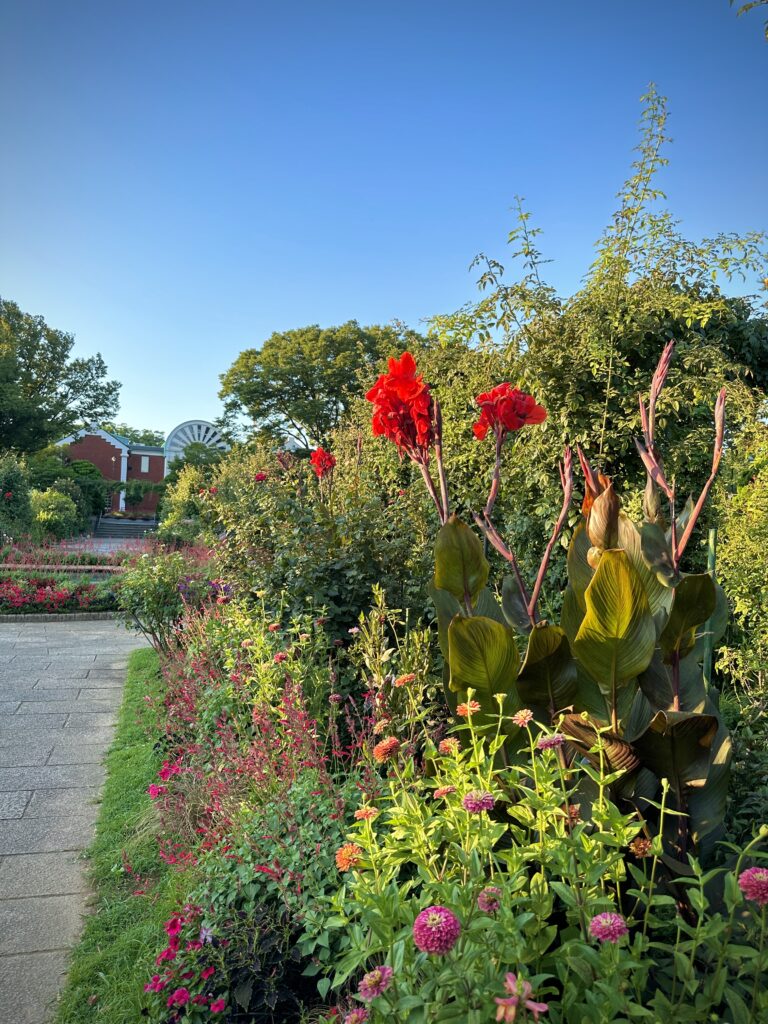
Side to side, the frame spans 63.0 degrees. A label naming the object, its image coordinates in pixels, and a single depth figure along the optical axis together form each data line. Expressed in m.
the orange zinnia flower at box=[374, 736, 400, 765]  1.47
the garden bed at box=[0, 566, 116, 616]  8.99
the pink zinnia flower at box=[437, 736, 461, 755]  1.45
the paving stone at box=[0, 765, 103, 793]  3.66
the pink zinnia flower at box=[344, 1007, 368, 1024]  0.99
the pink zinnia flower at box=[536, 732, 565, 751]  1.30
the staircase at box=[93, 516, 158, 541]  25.98
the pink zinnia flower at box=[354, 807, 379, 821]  1.33
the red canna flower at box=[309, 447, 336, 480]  4.32
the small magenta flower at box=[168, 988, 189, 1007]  1.55
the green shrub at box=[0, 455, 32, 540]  14.88
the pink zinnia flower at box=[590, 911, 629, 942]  0.92
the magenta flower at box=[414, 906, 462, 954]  0.84
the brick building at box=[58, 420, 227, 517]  37.91
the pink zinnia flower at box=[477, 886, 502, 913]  1.06
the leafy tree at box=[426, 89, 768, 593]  4.15
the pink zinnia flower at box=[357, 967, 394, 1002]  0.91
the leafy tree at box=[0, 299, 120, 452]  27.02
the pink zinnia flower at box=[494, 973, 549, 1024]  0.76
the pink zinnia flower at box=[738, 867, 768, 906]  0.94
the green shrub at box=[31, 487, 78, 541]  16.52
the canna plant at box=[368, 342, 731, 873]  1.54
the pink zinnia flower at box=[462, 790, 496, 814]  1.16
